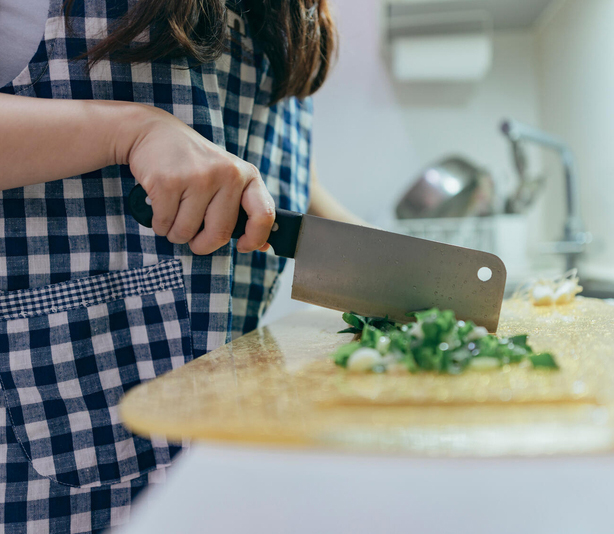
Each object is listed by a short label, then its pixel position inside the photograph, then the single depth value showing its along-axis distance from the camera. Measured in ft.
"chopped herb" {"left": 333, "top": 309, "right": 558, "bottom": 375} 1.35
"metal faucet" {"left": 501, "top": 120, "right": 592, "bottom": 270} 4.57
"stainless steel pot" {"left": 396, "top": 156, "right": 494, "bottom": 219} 5.31
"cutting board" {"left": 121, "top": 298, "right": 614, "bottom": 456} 1.00
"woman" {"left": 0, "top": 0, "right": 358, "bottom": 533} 1.56
